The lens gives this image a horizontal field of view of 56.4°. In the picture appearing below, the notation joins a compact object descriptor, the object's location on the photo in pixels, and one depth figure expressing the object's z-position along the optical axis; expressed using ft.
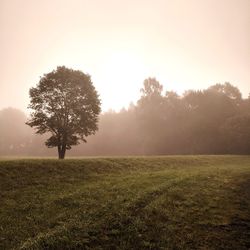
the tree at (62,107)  129.80
